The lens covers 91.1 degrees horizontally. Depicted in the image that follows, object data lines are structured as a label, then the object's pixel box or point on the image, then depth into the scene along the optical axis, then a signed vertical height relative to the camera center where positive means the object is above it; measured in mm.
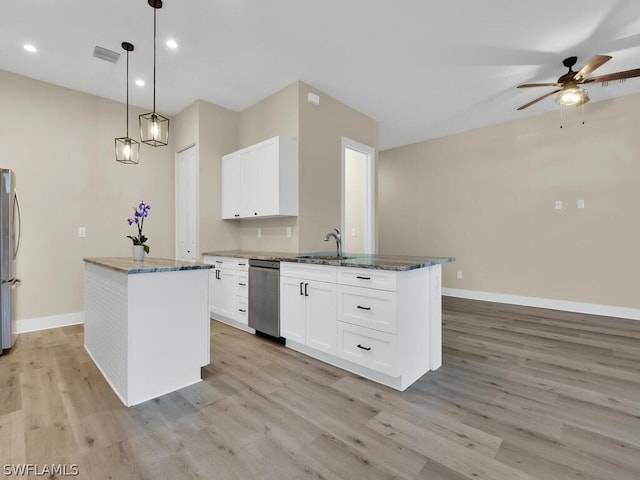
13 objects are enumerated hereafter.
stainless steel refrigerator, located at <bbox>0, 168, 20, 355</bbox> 2828 -132
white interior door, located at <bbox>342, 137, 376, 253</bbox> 4671 +700
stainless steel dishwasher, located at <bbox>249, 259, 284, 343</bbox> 3082 -560
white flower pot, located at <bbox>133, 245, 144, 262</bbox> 2574 -89
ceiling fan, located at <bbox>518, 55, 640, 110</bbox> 2928 +1567
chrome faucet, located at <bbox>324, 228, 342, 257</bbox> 3080 +3
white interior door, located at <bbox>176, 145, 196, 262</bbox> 4359 +540
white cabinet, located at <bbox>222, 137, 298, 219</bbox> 3547 +752
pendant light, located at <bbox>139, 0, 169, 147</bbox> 2480 +946
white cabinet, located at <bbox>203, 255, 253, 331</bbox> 3492 -573
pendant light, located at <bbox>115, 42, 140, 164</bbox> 2924 +893
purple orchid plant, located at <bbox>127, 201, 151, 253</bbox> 2537 +207
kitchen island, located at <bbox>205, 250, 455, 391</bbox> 2184 -561
